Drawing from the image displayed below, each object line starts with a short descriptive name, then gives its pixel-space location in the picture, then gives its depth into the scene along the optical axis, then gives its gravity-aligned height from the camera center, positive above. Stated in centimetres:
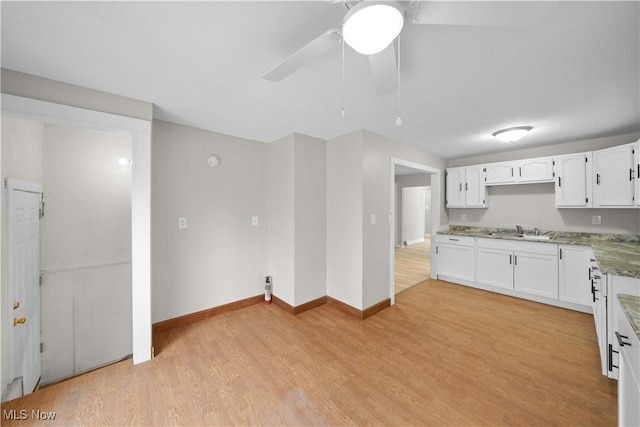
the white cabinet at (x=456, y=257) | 388 -77
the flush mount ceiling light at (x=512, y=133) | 273 +96
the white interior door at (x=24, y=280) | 183 -57
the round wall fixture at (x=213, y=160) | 286 +66
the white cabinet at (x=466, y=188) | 409 +46
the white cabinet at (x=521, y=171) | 344 +65
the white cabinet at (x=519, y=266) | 315 -78
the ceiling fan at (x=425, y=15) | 82 +75
